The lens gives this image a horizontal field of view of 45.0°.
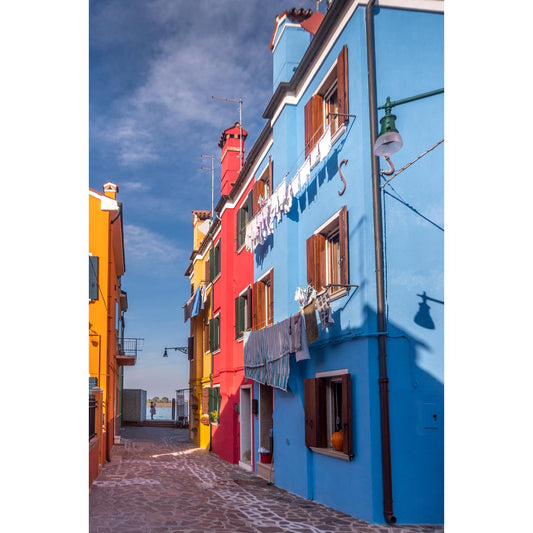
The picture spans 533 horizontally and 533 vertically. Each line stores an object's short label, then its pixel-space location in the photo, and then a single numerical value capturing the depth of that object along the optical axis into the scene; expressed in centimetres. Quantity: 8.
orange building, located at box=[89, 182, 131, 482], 1666
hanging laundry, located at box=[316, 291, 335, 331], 1042
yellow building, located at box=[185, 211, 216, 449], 2559
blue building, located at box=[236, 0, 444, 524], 945
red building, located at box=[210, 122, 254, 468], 1883
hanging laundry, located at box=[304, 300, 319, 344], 1123
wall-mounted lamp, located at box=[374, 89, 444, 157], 786
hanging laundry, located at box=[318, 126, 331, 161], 1143
